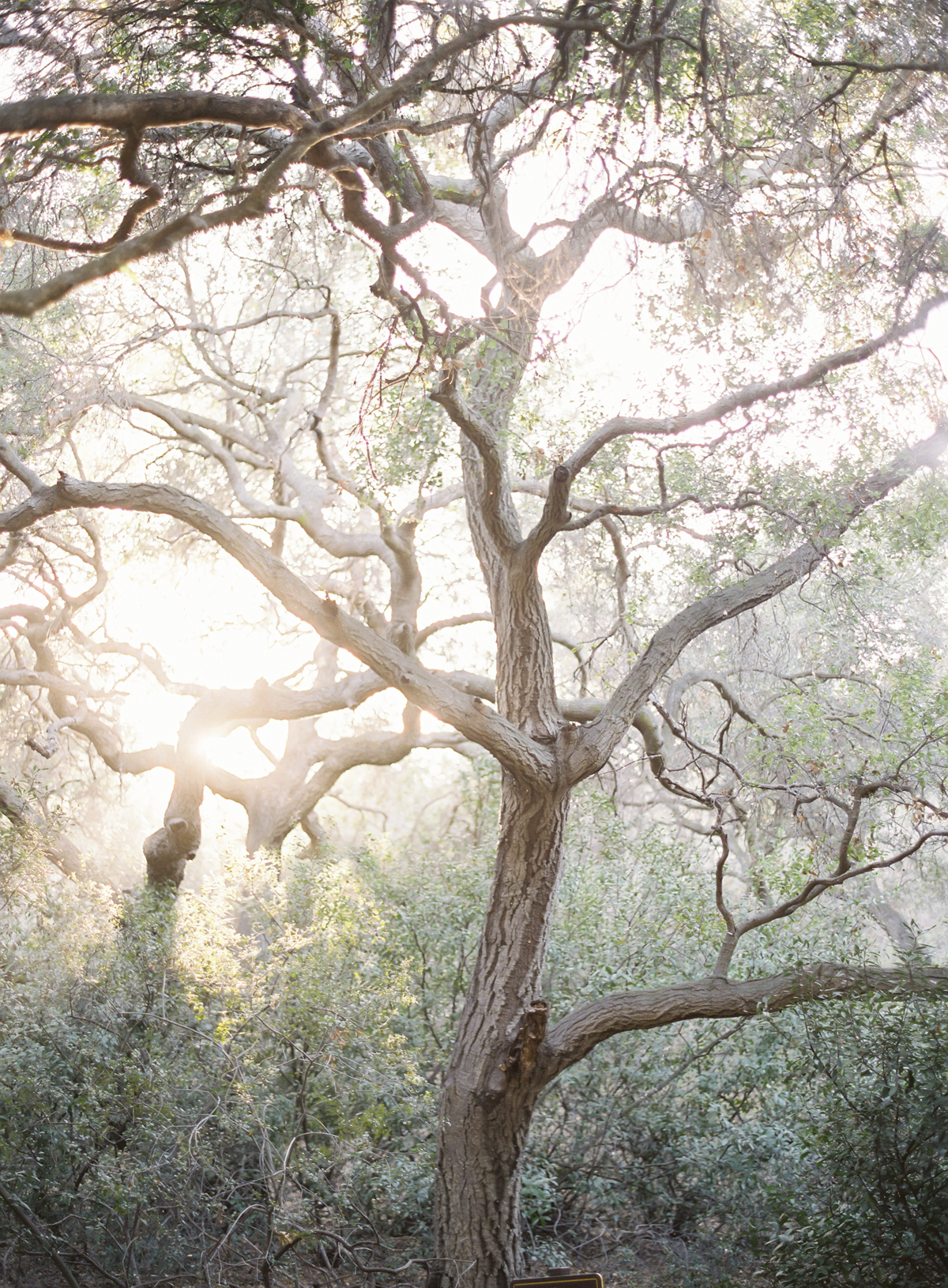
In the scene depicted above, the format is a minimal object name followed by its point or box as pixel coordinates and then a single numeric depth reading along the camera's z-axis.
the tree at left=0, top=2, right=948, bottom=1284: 4.17
